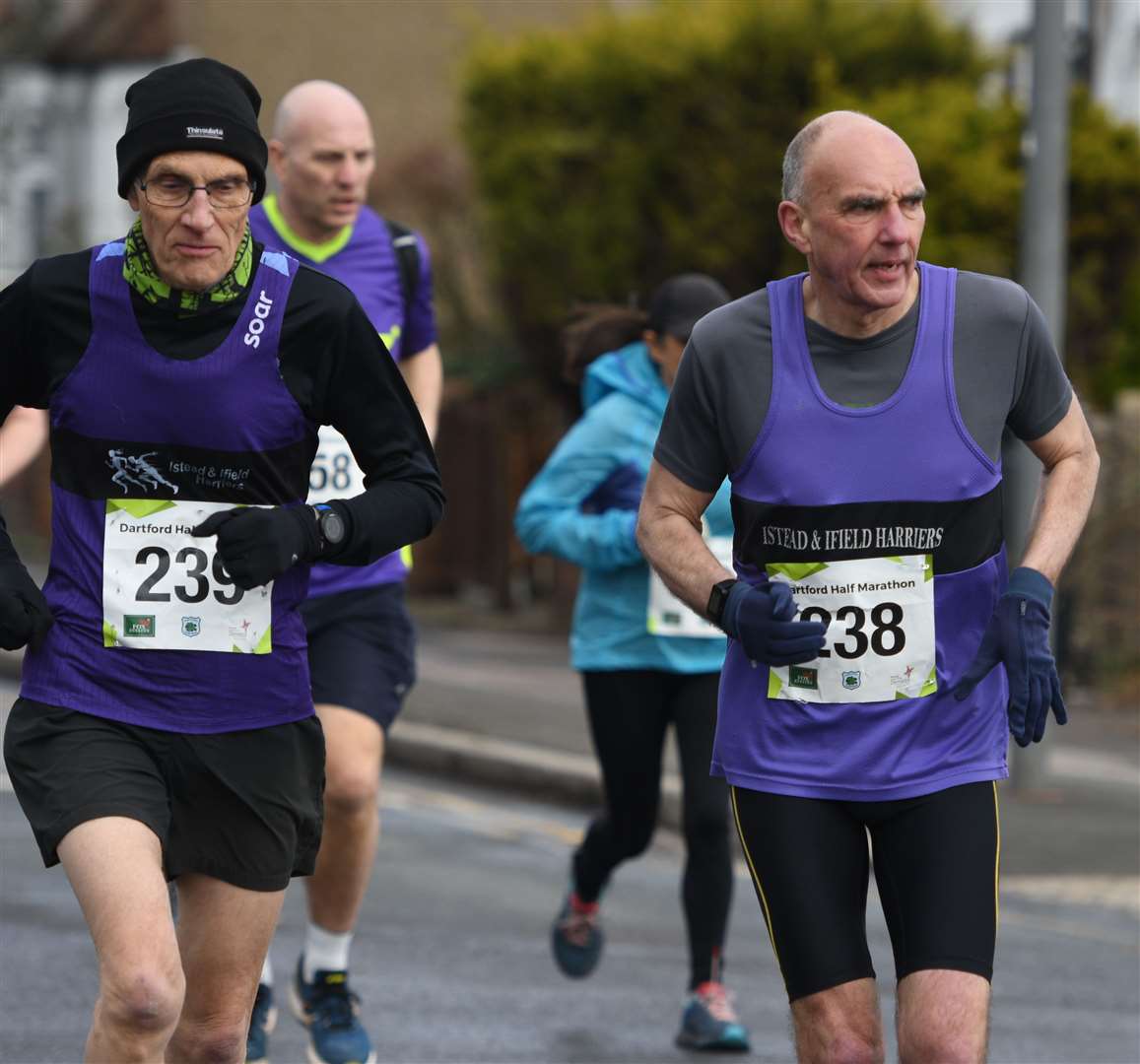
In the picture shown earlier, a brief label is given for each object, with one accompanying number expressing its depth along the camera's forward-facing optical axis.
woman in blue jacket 12.80
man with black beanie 8.25
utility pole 22.25
